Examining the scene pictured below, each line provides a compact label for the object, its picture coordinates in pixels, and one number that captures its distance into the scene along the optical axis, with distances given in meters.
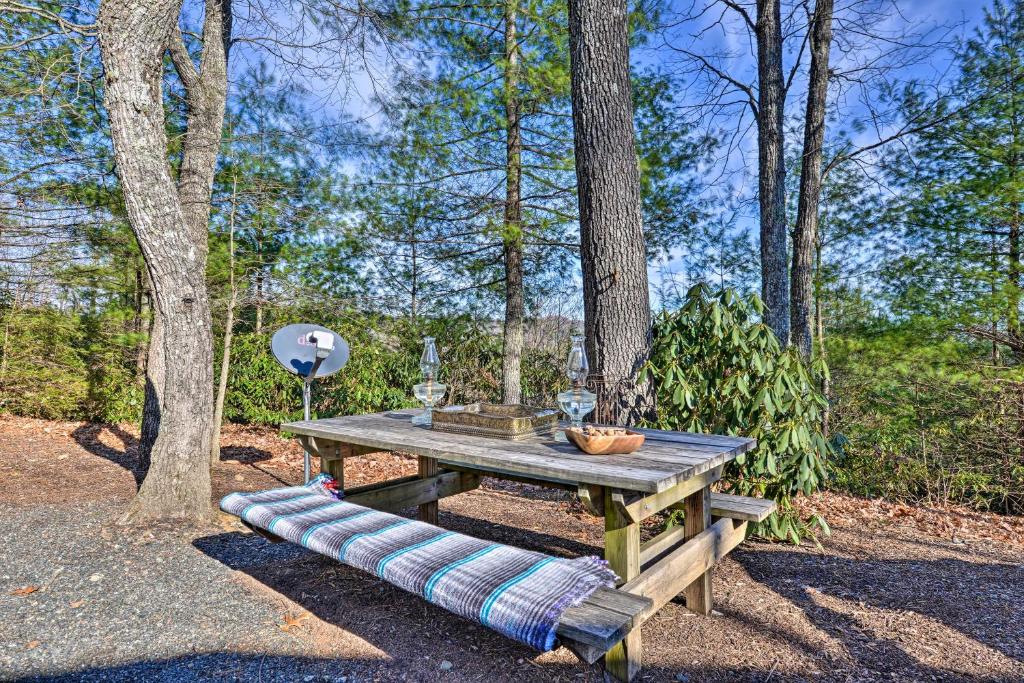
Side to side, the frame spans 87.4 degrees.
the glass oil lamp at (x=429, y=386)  2.67
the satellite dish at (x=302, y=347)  3.18
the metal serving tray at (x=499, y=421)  2.25
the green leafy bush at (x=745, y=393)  2.70
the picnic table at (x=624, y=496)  1.49
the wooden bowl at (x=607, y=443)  1.94
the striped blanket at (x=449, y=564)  1.38
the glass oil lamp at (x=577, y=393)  2.21
